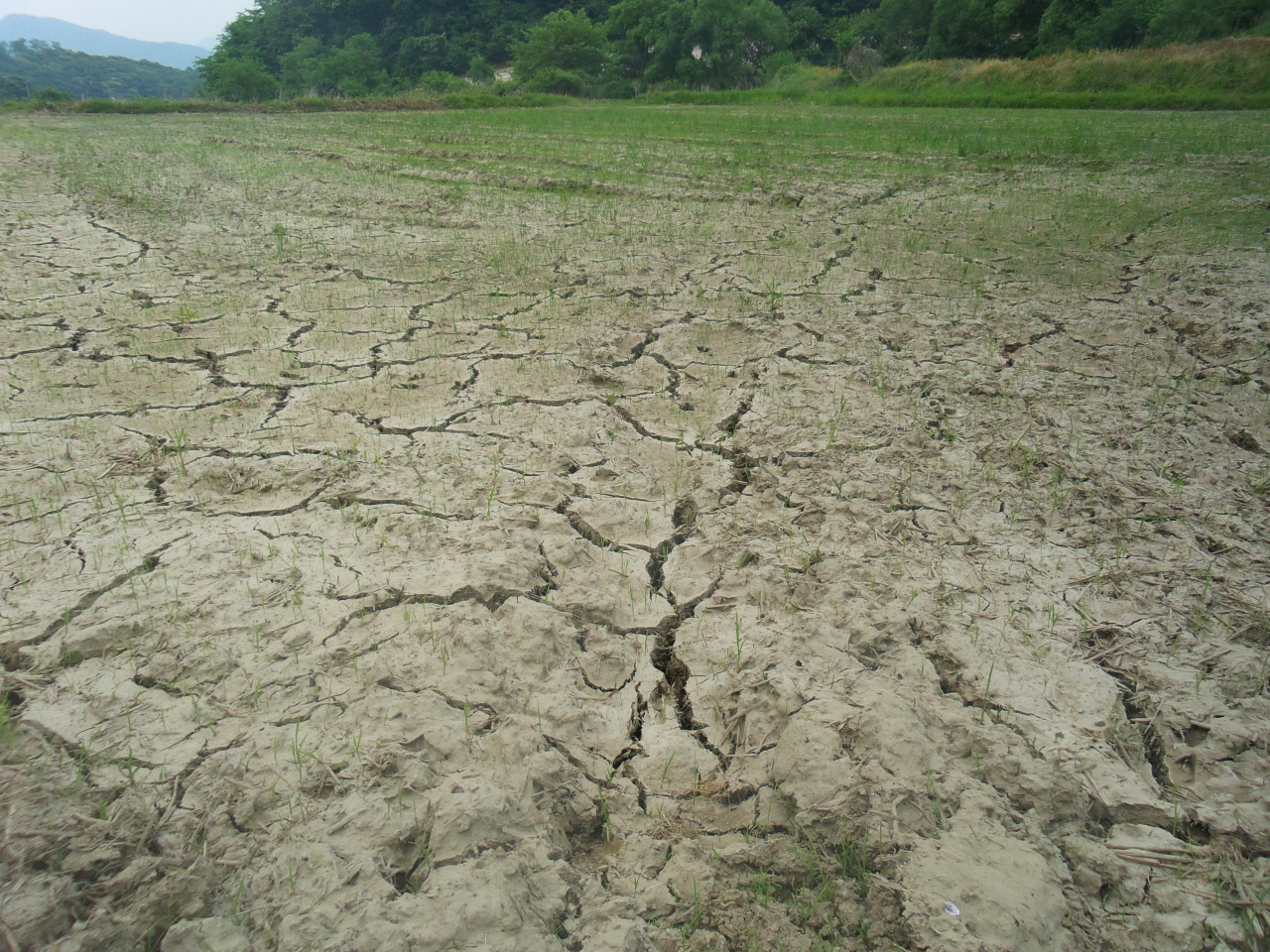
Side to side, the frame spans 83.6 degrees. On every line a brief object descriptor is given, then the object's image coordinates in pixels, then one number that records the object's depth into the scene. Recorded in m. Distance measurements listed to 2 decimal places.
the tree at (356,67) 41.97
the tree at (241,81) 33.41
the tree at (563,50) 32.81
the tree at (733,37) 32.66
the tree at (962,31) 28.44
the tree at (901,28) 30.78
